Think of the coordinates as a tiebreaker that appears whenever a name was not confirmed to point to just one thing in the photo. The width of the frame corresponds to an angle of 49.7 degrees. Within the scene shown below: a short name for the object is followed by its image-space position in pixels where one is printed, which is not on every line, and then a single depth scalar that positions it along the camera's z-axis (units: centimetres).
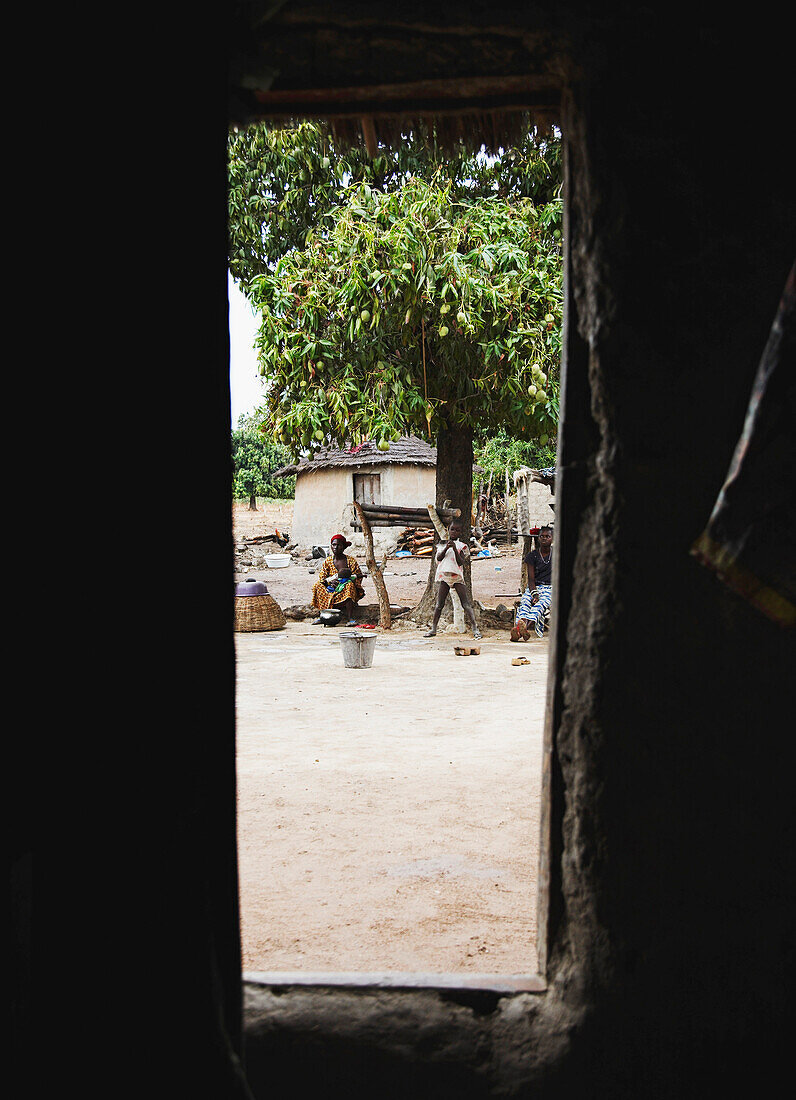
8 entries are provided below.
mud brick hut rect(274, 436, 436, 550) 2325
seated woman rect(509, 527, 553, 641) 1086
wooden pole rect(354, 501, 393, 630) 1177
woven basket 1198
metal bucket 870
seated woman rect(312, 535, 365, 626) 1273
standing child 1088
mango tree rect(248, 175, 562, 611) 896
